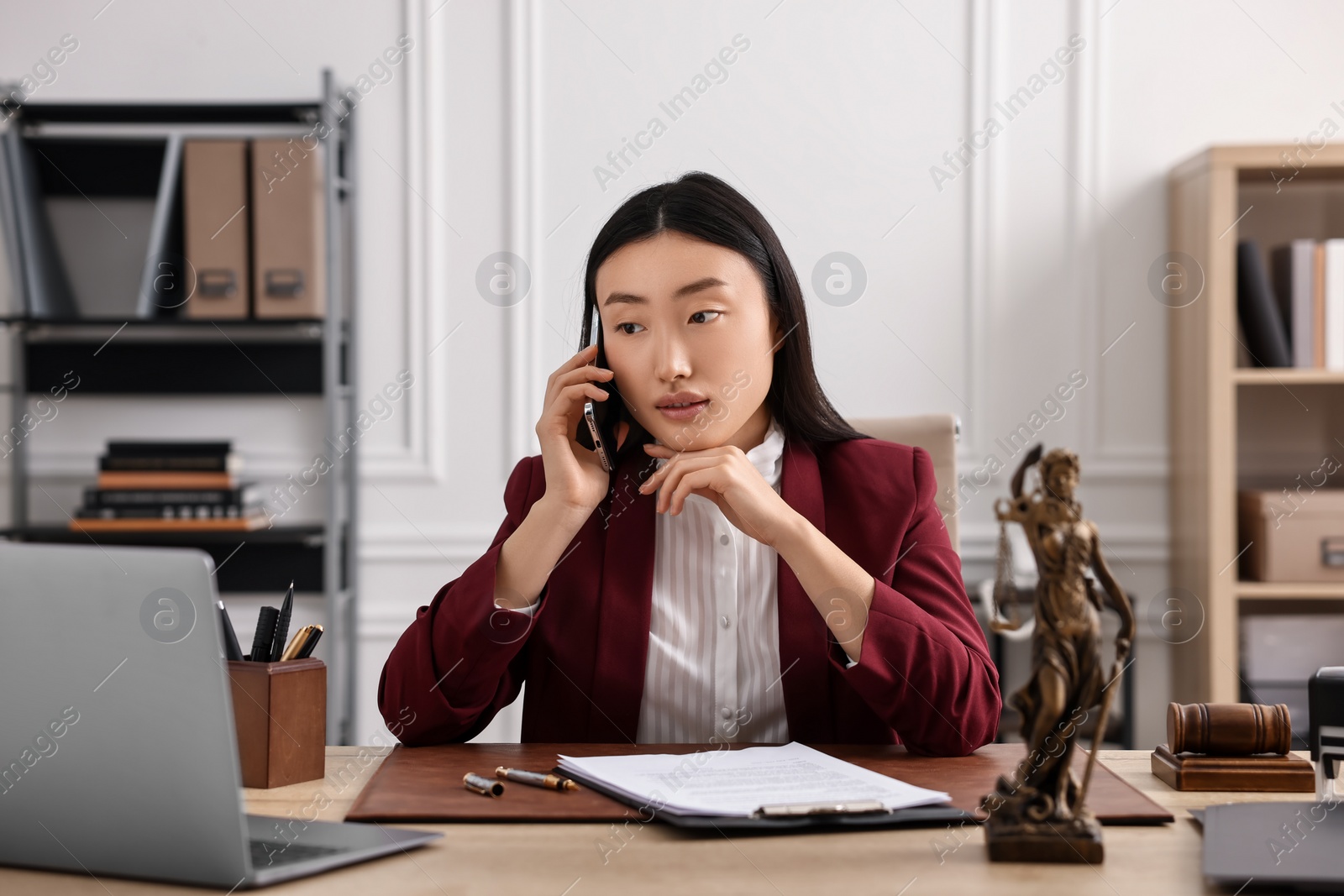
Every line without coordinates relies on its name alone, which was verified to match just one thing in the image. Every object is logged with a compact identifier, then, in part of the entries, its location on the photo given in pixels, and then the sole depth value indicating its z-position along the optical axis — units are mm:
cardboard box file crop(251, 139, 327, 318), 2637
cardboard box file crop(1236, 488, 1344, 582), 2568
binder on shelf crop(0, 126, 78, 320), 2680
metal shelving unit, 2828
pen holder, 1030
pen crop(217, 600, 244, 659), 1064
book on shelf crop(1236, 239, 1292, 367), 2594
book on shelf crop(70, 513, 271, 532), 2605
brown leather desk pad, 925
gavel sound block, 1022
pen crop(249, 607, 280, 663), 1069
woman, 1243
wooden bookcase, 2609
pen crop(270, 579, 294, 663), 1075
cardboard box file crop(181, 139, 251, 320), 2611
